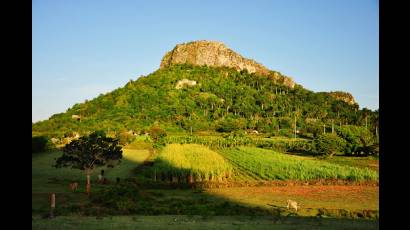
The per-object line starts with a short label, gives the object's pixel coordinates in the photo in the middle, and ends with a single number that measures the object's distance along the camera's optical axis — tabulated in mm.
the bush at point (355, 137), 68269
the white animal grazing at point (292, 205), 25281
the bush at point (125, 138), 77200
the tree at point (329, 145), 67125
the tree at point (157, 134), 86350
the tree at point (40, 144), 62312
